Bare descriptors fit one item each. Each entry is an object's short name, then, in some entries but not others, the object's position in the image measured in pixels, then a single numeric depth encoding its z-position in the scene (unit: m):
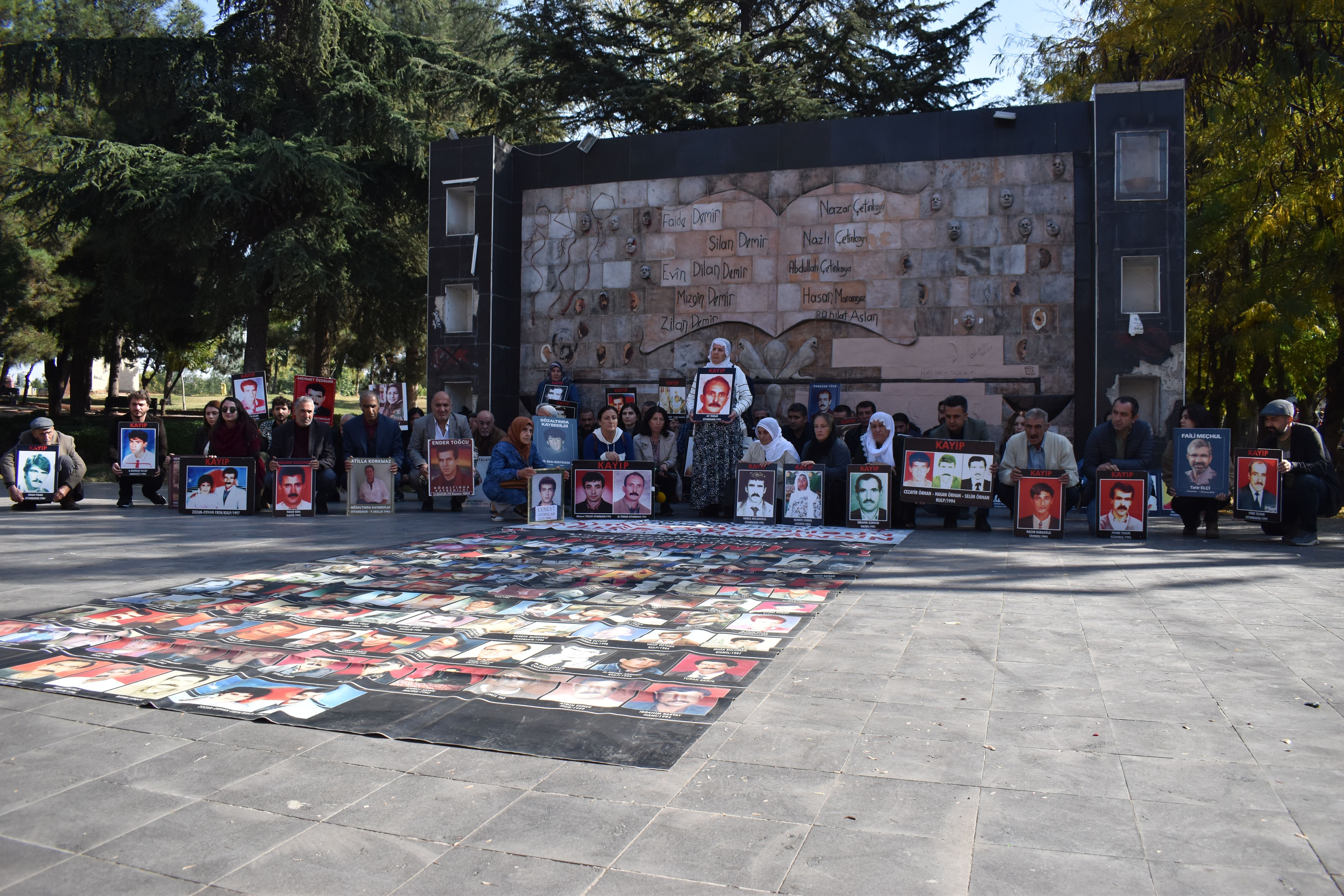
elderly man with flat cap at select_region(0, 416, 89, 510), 12.16
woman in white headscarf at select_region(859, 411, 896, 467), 11.41
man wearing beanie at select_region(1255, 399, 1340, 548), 9.78
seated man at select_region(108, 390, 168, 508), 12.94
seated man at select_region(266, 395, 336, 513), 12.45
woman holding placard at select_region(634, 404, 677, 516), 12.49
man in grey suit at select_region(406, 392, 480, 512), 12.95
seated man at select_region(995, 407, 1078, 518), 10.56
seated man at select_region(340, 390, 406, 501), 12.78
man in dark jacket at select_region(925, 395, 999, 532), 11.10
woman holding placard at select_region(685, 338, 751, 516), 11.82
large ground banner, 3.79
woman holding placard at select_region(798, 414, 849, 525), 11.30
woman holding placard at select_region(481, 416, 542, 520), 11.33
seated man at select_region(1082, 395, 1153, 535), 10.44
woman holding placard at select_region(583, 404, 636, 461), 12.13
